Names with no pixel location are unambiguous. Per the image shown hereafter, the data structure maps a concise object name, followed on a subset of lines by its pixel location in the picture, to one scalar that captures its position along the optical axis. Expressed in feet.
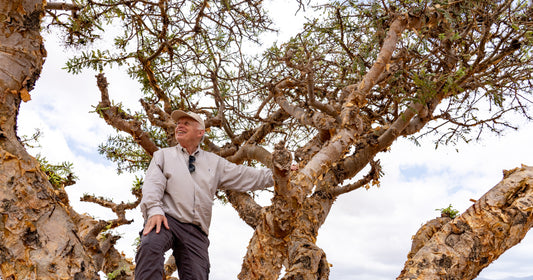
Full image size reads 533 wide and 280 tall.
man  12.31
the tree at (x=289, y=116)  11.50
